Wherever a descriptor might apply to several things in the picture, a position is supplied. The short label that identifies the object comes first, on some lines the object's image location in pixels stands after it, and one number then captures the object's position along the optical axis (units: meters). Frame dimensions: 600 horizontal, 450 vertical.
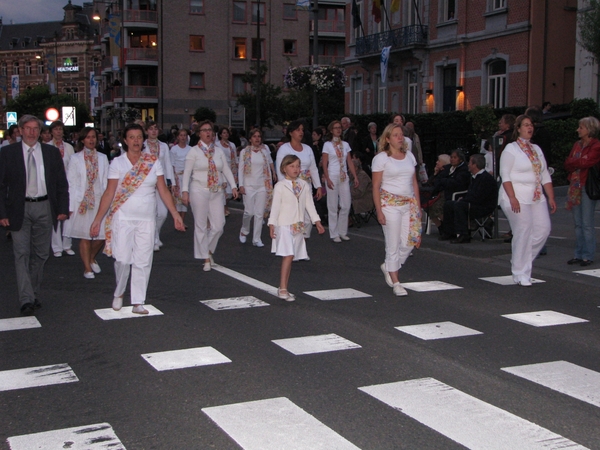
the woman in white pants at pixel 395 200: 9.46
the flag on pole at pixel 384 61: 29.89
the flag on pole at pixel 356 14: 38.36
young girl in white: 9.22
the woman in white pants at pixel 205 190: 11.20
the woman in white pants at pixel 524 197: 9.84
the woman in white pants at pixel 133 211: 8.17
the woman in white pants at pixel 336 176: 13.79
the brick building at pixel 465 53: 29.31
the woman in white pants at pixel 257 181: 13.68
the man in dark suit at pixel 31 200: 8.41
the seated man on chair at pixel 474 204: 13.15
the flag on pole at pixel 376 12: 36.12
